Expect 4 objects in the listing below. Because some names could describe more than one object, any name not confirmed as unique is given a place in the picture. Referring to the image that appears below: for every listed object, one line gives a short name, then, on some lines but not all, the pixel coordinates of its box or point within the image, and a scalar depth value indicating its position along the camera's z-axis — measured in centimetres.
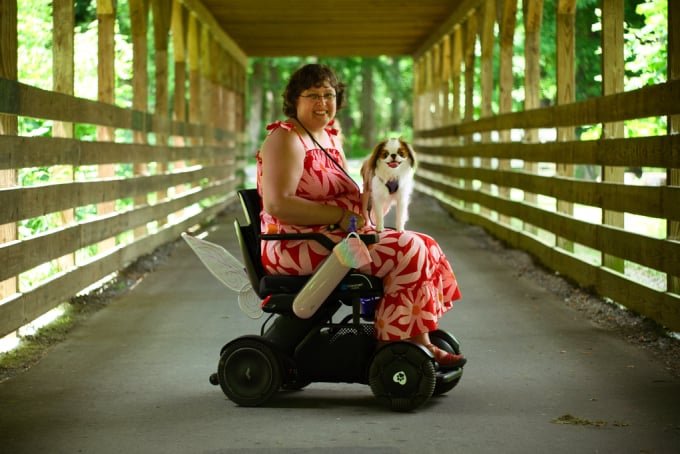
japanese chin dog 505
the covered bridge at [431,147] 671
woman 490
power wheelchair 491
